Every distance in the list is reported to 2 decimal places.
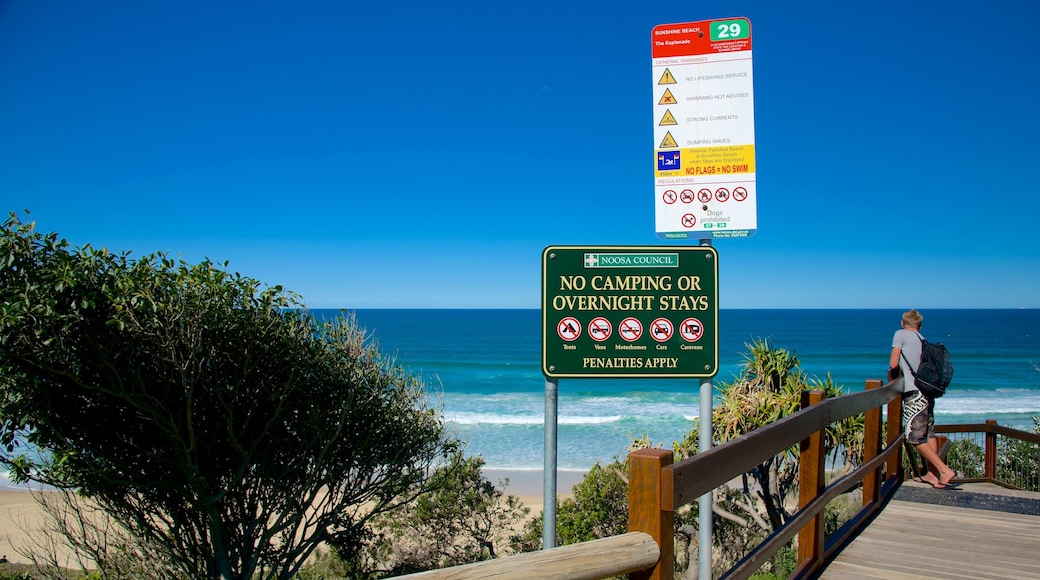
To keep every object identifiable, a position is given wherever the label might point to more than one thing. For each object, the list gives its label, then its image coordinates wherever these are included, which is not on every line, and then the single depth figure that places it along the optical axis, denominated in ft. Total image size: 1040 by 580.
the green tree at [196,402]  25.23
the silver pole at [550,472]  9.29
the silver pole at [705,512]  9.15
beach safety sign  9.36
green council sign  9.52
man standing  19.34
